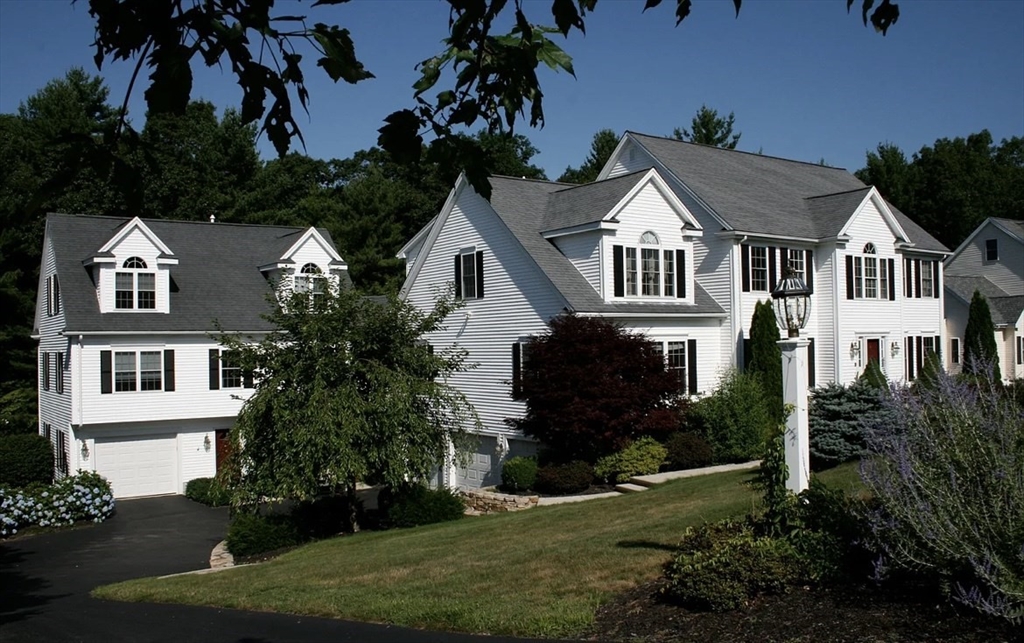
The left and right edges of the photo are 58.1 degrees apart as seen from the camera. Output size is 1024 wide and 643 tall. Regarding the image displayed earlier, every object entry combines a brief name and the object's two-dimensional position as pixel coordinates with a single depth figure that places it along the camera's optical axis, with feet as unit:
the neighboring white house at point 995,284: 137.59
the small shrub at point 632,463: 73.41
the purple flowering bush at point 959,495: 22.89
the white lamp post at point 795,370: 32.76
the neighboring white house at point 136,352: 101.04
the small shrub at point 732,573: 27.71
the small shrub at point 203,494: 95.40
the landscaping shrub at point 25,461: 102.83
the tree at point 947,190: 194.70
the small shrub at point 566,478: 72.43
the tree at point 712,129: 211.00
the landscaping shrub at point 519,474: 75.87
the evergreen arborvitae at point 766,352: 86.74
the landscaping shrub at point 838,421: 64.08
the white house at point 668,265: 84.12
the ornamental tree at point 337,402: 63.98
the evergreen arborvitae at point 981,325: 118.02
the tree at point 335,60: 12.73
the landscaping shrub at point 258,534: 63.82
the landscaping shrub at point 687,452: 76.18
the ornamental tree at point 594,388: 73.15
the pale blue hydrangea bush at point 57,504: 87.40
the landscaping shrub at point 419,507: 68.80
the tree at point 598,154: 206.09
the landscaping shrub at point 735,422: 79.20
